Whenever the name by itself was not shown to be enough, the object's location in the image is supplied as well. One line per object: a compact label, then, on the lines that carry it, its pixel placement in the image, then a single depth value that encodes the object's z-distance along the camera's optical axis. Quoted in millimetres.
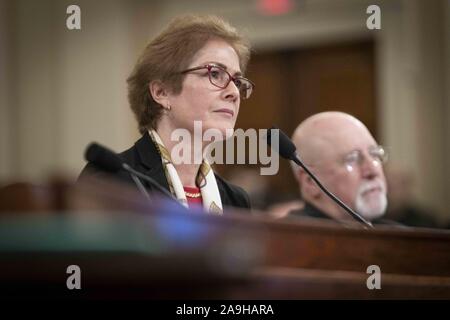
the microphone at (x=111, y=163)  3340
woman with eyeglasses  3452
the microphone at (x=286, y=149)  3593
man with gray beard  4115
